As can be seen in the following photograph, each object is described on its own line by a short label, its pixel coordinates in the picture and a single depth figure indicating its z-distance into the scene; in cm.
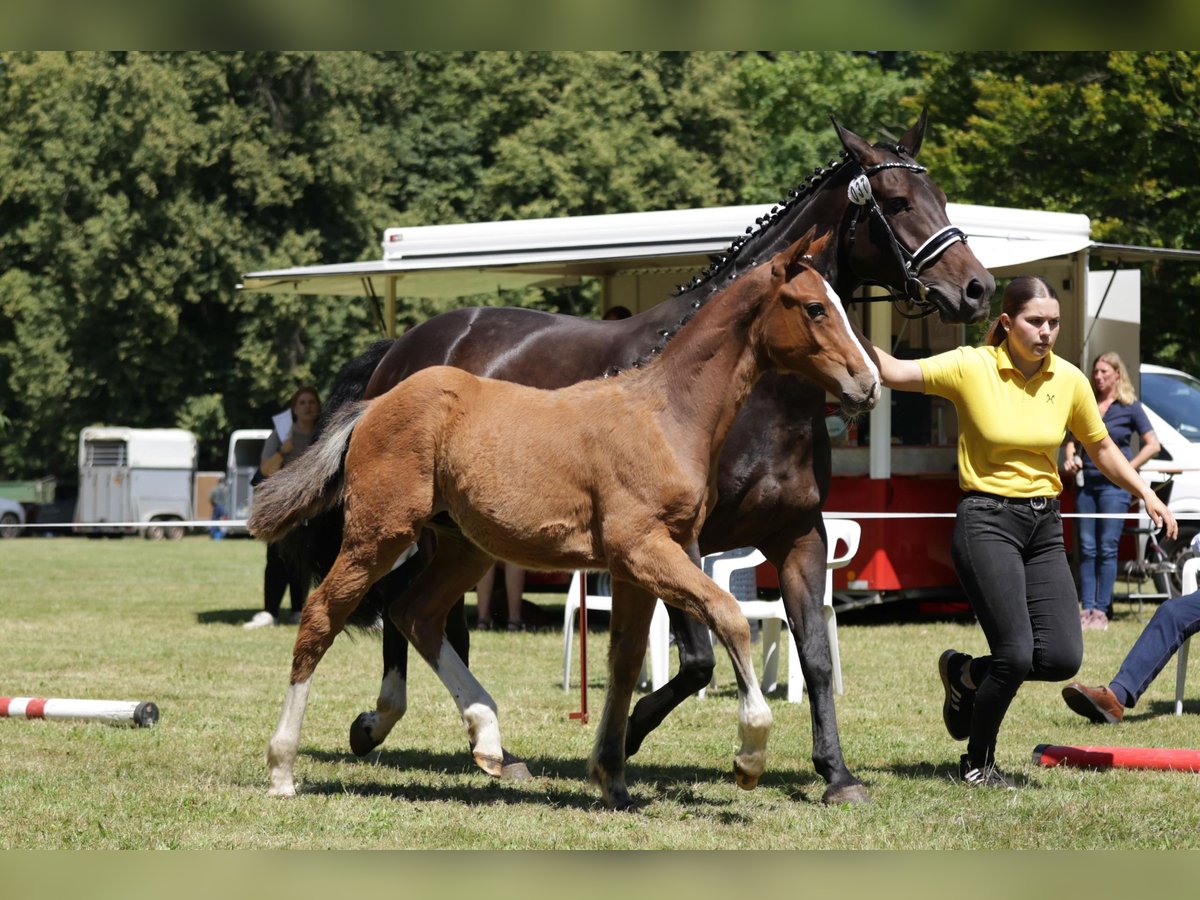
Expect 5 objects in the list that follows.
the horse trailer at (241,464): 3584
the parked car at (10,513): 3688
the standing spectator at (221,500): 3638
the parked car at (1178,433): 1553
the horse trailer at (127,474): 3681
